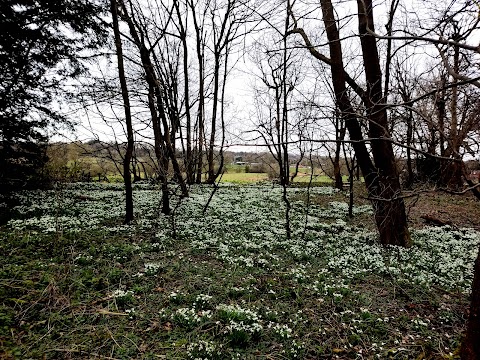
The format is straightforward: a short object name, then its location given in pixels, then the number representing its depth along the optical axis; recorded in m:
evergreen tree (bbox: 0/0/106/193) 10.12
